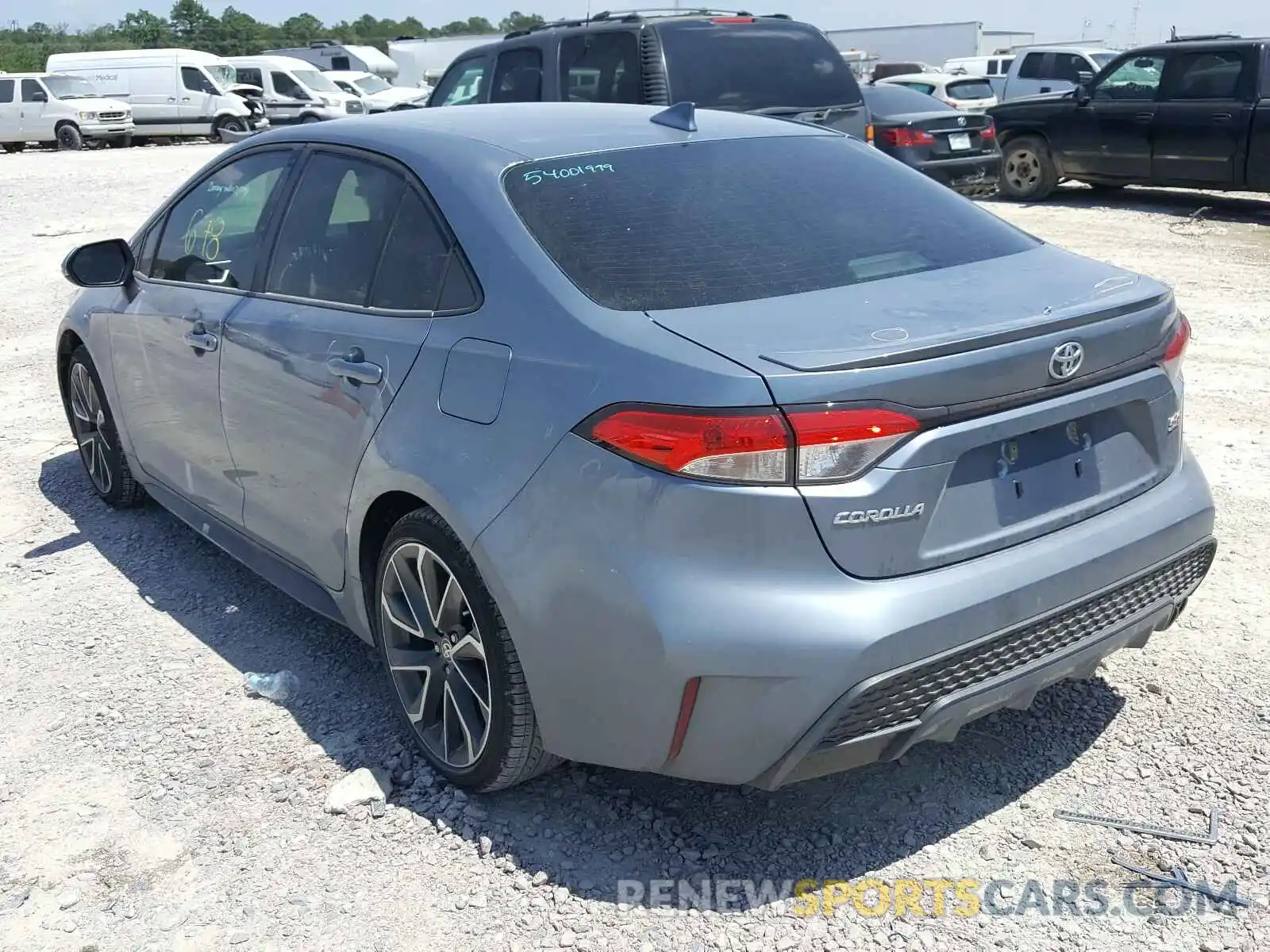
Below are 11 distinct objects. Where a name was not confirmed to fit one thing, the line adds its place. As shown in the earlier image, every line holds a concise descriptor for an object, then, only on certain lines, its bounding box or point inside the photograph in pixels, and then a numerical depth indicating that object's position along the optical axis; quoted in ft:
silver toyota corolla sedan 8.16
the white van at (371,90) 103.81
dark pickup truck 40.63
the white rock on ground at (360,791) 10.53
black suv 29.22
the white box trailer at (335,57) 136.56
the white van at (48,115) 90.89
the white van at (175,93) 97.86
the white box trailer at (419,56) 156.15
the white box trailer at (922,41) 157.79
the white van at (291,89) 100.01
